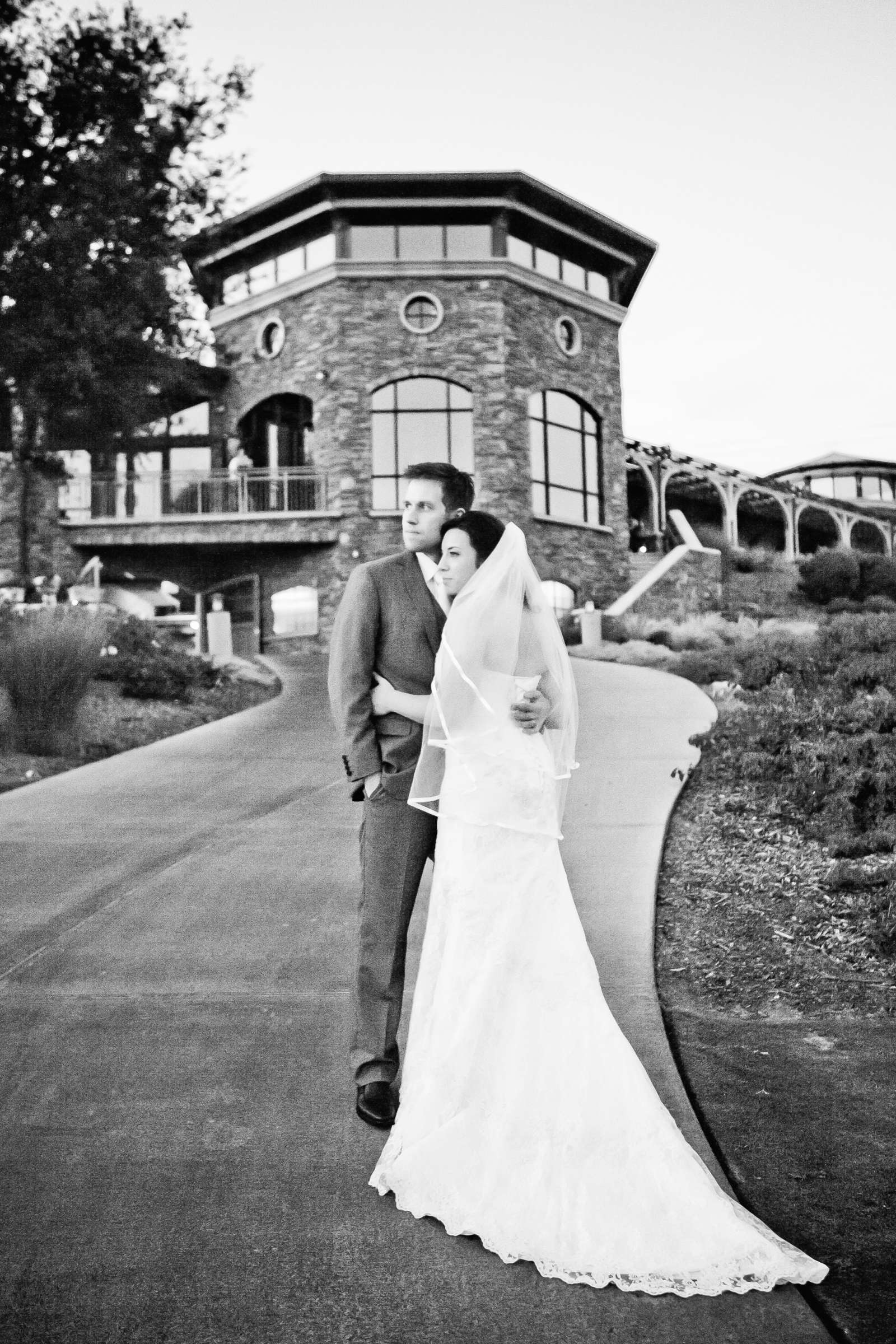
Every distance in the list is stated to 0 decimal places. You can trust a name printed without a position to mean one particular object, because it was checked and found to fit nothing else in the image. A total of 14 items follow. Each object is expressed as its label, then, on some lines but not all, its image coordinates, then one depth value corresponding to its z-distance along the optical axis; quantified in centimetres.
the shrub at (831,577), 2594
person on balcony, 2433
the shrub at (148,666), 1273
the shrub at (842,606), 2423
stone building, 2402
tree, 1667
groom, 338
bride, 257
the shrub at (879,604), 2364
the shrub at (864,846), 588
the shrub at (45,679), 956
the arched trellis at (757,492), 2888
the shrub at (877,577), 2638
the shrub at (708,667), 1353
